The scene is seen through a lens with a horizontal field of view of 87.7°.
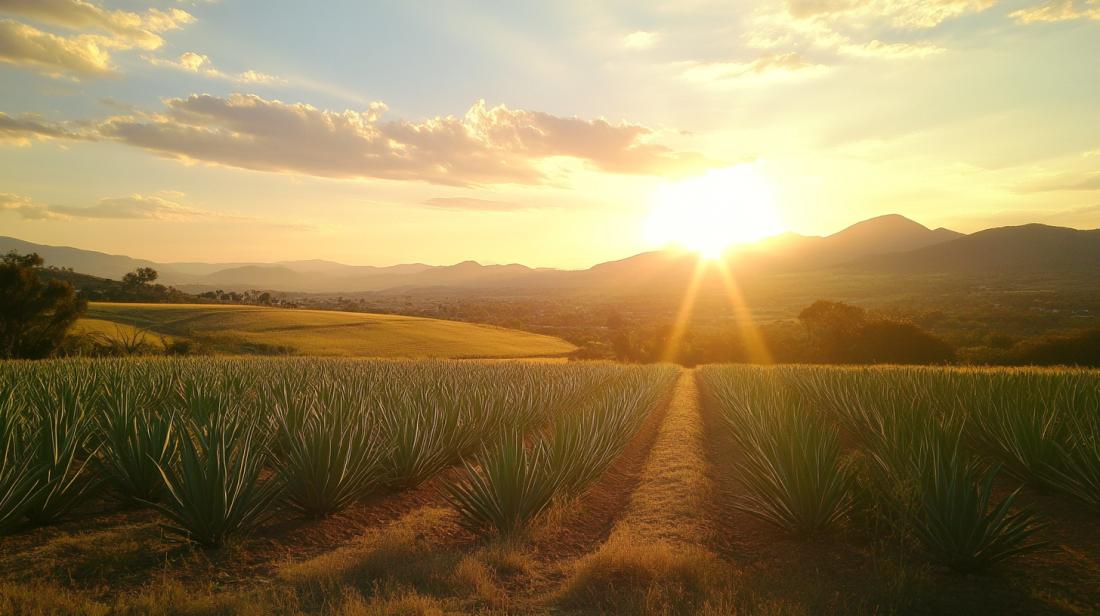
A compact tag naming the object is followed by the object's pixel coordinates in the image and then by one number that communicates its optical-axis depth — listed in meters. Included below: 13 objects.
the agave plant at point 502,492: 5.10
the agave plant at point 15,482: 4.09
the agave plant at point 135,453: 5.09
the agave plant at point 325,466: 5.17
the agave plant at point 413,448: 6.32
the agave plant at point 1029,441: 6.00
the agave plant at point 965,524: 4.16
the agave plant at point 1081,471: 5.28
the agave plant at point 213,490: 4.31
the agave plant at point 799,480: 5.13
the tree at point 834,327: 40.50
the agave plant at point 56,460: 4.62
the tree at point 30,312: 27.11
